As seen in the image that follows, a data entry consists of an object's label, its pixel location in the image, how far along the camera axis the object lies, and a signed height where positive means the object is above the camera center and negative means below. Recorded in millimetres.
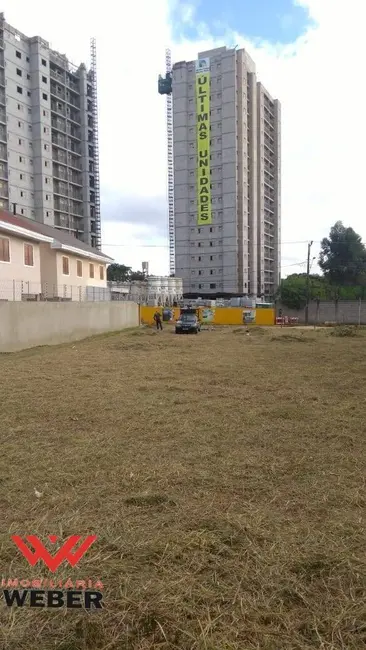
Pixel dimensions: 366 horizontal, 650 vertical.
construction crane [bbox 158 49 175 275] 90375 +27618
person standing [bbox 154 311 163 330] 33991 -1936
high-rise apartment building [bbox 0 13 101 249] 69562 +28352
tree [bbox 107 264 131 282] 93550 +5665
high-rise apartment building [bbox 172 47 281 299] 85188 +24862
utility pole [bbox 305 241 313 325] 49688 +422
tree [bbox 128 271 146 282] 92644 +4939
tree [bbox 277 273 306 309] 54531 +342
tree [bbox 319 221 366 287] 70250 +6615
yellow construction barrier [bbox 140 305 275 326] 46031 -2056
